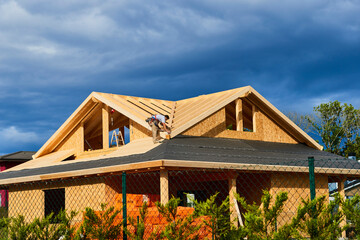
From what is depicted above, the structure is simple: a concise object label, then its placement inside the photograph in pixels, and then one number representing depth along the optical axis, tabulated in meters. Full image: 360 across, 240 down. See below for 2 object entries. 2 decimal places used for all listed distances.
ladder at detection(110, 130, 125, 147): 22.14
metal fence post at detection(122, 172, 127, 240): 8.18
